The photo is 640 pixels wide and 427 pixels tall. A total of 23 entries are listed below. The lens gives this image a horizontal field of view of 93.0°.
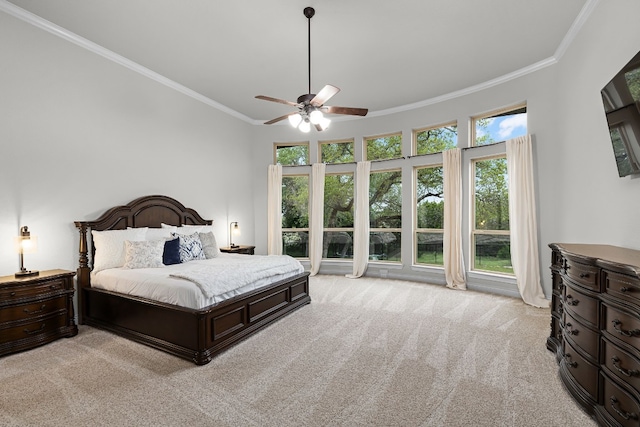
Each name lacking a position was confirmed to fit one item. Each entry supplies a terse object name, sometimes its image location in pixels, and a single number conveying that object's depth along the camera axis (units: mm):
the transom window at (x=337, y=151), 6480
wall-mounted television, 2145
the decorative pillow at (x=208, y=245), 4574
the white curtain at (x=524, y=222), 4328
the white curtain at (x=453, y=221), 5203
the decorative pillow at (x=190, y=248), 4191
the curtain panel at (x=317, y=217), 6379
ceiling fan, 3137
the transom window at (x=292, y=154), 6711
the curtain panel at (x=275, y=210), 6520
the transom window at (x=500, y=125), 4727
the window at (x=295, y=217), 6715
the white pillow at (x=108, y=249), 3636
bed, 2748
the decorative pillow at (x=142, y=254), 3586
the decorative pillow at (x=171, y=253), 3906
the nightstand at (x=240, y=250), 5555
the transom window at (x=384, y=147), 6105
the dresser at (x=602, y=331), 1646
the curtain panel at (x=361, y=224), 6121
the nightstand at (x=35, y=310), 2818
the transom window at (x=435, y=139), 5527
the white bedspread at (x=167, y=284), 2781
